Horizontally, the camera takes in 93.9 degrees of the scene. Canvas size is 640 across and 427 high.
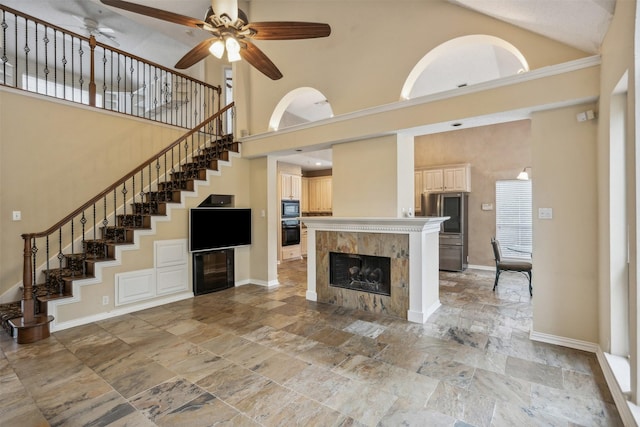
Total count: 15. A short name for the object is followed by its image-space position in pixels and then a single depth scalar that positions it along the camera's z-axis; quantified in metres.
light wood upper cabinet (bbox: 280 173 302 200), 8.27
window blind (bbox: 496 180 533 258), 6.44
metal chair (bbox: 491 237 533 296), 4.77
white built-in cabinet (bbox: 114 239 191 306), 4.12
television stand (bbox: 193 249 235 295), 5.00
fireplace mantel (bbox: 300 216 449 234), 3.66
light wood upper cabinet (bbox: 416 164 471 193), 6.67
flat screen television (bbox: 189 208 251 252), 4.87
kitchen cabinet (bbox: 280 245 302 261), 8.27
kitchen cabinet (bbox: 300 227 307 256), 9.01
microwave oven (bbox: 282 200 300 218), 8.27
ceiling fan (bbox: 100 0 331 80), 2.59
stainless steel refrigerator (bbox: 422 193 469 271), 6.55
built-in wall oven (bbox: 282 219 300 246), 8.36
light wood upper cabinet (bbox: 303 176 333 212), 9.43
